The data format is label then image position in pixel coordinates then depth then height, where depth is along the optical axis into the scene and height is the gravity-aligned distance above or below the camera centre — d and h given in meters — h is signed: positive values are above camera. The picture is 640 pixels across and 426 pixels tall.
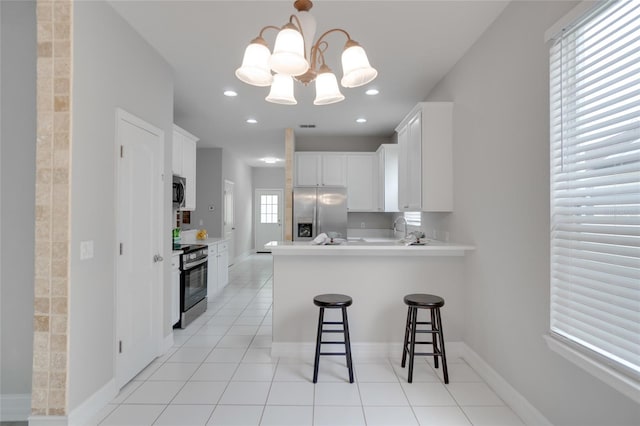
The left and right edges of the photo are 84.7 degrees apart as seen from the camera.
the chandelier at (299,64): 1.66 +0.77
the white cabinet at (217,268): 5.35 -0.89
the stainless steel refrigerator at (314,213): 6.14 +0.02
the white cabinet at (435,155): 3.60 +0.62
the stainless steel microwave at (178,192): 4.40 +0.27
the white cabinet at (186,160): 4.46 +0.71
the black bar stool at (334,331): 2.81 -0.88
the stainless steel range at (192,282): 4.18 -0.88
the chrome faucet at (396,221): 5.45 -0.11
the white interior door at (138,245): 2.69 -0.27
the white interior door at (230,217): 8.40 -0.08
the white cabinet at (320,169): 6.50 +0.84
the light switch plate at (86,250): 2.24 -0.24
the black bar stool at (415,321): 2.80 -0.89
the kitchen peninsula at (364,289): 3.38 -0.71
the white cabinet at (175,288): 3.88 -0.86
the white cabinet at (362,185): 6.50 +0.55
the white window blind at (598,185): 1.49 +0.15
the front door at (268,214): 11.70 +0.00
